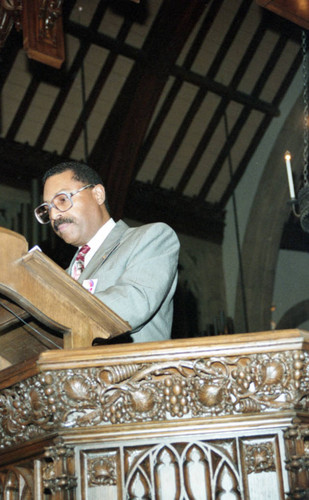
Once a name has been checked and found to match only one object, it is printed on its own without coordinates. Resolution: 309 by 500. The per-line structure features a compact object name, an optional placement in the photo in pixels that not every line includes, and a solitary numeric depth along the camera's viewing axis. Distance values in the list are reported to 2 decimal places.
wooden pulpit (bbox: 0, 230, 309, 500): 1.57
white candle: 5.24
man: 2.06
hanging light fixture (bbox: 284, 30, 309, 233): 4.82
